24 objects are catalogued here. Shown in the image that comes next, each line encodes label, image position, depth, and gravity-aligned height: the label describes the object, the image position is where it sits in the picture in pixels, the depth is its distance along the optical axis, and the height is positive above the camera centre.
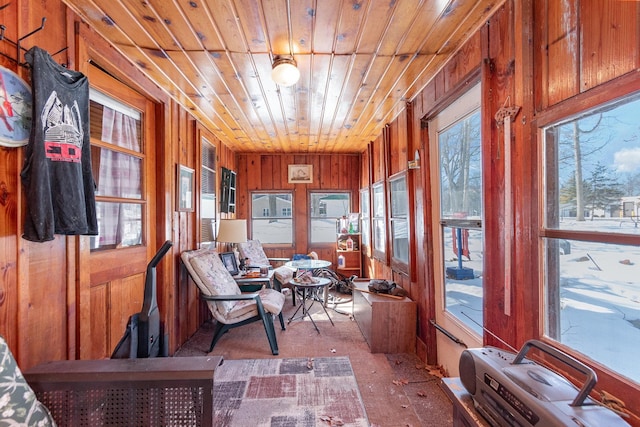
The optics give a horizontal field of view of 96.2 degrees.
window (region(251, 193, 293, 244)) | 5.54 -0.04
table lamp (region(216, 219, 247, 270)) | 3.68 -0.19
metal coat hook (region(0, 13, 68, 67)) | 1.23 +0.78
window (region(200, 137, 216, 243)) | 3.72 +0.36
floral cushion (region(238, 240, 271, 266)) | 4.50 -0.58
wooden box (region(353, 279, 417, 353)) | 2.86 -1.11
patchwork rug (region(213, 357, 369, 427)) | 1.92 -1.35
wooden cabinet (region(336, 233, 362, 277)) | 5.28 -0.82
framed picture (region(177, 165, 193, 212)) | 2.94 +0.31
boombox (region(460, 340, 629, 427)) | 0.81 -0.57
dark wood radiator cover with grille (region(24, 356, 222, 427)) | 1.26 -0.79
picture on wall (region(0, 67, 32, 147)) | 1.21 +0.48
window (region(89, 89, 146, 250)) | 1.99 +0.36
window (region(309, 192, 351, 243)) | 5.57 +0.07
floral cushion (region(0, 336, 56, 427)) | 1.02 -0.67
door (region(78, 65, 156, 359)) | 1.92 +0.02
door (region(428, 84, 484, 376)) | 2.03 -0.08
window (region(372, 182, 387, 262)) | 3.92 -0.13
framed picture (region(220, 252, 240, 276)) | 3.82 -0.62
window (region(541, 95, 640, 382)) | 1.02 -0.08
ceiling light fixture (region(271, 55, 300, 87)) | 2.04 +1.05
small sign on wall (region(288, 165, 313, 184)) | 5.46 +0.80
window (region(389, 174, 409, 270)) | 3.15 -0.05
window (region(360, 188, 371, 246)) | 4.85 +0.01
